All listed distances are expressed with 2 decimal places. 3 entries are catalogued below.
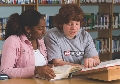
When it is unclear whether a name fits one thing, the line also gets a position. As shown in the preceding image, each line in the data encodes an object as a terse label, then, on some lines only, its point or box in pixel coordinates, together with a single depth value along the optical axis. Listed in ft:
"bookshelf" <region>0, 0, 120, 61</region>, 18.69
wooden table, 6.75
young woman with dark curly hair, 7.38
